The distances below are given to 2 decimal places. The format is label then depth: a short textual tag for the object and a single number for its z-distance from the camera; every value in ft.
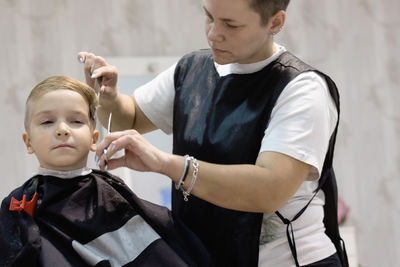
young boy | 4.51
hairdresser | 4.62
